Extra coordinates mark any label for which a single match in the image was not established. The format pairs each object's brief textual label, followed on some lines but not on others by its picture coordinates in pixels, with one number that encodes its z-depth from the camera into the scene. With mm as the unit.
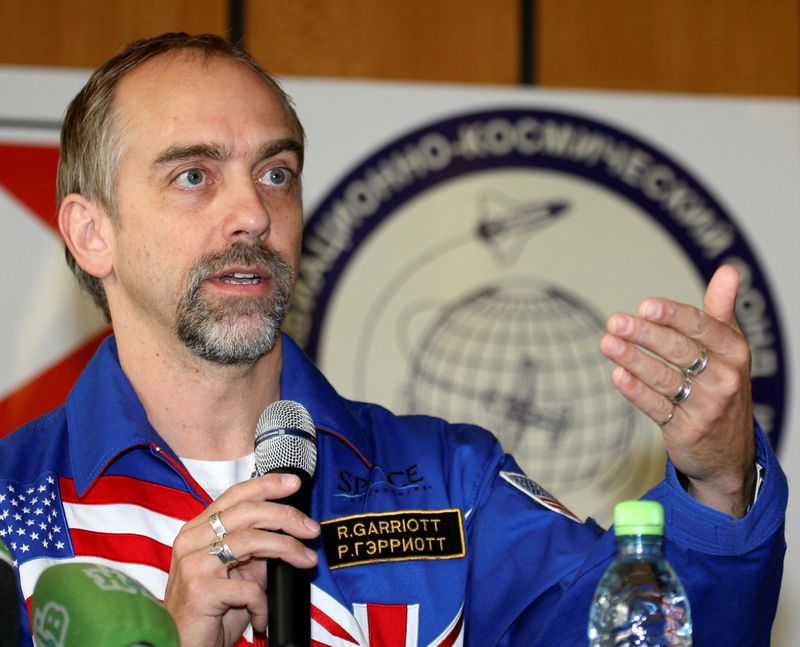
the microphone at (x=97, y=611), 2417
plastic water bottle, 2534
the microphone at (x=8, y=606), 2338
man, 2795
